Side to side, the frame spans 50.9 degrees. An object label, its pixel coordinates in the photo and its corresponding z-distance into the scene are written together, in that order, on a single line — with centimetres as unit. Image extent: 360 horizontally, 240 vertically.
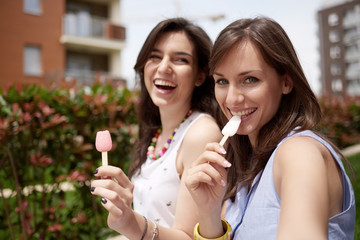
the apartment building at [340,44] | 5991
